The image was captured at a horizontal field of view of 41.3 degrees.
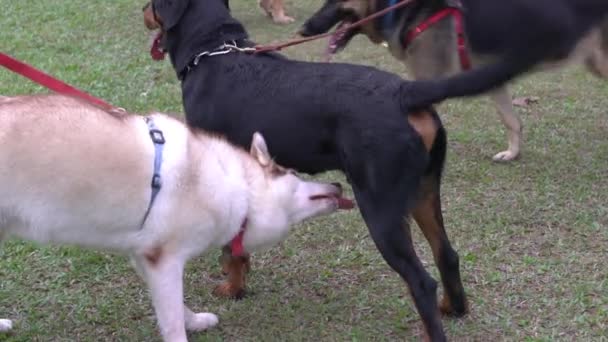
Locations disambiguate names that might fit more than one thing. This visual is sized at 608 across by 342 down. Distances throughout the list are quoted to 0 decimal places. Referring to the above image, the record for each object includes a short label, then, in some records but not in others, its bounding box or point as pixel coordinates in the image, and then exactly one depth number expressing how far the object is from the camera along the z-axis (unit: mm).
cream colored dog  2965
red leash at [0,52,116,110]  3797
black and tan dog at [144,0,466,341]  3285
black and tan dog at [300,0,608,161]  5137
